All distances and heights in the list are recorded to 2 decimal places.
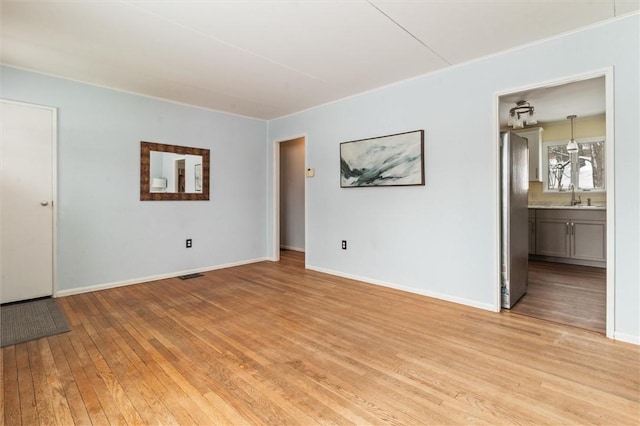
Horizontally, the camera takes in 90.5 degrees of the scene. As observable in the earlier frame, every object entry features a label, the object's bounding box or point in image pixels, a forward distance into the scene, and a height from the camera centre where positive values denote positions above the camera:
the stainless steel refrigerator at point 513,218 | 3.04 -0.05
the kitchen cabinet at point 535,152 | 5.59 +1.08
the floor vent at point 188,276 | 4.31 -0.88
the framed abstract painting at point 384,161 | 3.57 +0.63
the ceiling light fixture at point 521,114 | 3.88 +1.22
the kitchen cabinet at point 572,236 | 4.74 -0.37
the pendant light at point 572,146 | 5.05 +1.06
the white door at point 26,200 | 3.23 +0.14
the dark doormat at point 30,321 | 2.50 -0.96
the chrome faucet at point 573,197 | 5.34 +0.26
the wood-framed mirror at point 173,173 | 4.15 +0.56
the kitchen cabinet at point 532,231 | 5.38 -0.32
